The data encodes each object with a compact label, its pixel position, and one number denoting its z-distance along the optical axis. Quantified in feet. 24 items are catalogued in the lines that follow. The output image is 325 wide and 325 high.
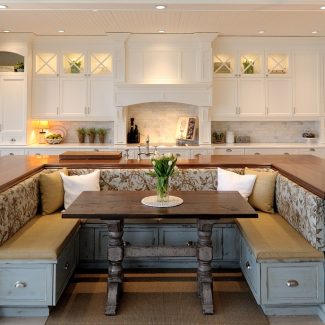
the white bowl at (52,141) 19.56
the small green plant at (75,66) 19.44
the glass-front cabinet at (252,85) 19.52
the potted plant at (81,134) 20.24
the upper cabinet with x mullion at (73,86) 19.33
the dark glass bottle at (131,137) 20.06
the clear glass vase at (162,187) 9.04
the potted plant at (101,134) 20.31
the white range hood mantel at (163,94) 18.65
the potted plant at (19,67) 18.94
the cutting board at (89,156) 12.45
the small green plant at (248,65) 19.69
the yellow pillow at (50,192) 11.03
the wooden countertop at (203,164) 9.77
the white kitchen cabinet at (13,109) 18.76
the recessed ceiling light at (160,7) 11.91
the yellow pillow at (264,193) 11.21
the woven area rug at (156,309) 8.15
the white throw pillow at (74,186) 11.24
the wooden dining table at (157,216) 7.98
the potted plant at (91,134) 20.30
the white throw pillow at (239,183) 11.18
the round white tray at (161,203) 8.65
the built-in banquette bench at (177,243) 8.25
